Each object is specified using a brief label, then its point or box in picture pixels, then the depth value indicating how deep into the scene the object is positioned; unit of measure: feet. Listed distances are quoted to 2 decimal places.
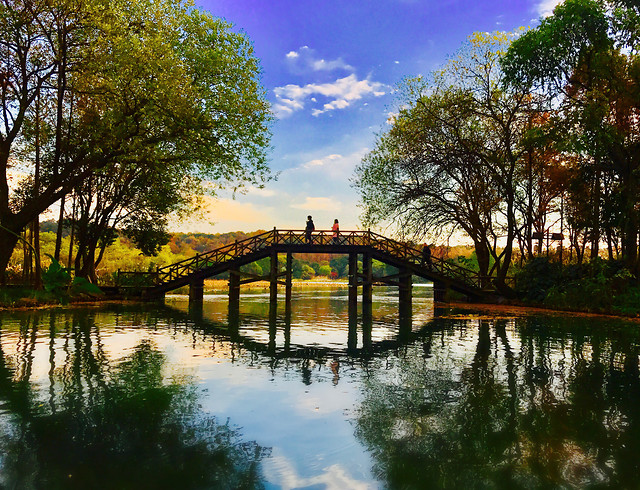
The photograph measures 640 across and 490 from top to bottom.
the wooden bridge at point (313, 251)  97.96
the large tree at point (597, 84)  70.03
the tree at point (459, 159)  90.22
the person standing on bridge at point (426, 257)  100.22
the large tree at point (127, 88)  64.59
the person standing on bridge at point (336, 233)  98.73
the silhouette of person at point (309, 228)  98.07
